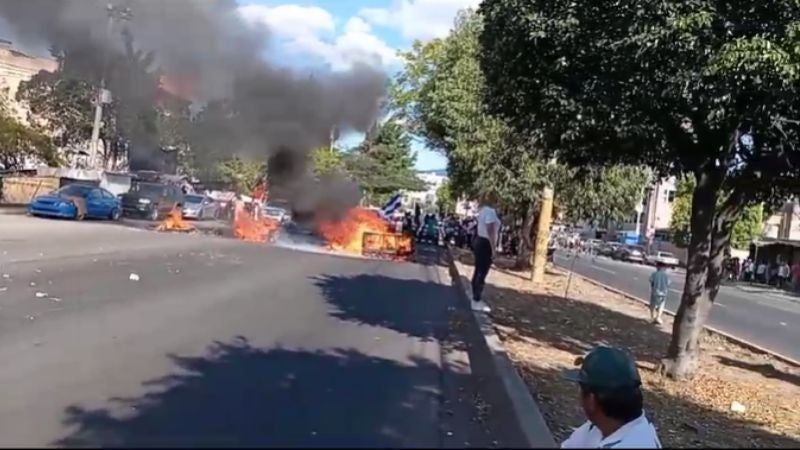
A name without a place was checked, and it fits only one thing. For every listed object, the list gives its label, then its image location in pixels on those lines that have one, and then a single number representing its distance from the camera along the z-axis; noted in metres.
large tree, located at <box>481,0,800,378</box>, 7.31
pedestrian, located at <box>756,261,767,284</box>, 51.32
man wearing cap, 2.79
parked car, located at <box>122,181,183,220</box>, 34.22
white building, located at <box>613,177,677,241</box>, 77.12
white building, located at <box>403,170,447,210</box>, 91.31
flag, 31.16
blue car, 28.07
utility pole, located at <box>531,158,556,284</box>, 20.47
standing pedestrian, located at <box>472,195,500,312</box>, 12.06
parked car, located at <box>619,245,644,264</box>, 59.41
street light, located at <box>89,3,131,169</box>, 24.92
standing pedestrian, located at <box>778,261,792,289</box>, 47.91
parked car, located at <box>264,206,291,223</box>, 27.69
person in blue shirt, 14.38
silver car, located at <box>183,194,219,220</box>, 36.47
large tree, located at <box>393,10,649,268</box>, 21.91
